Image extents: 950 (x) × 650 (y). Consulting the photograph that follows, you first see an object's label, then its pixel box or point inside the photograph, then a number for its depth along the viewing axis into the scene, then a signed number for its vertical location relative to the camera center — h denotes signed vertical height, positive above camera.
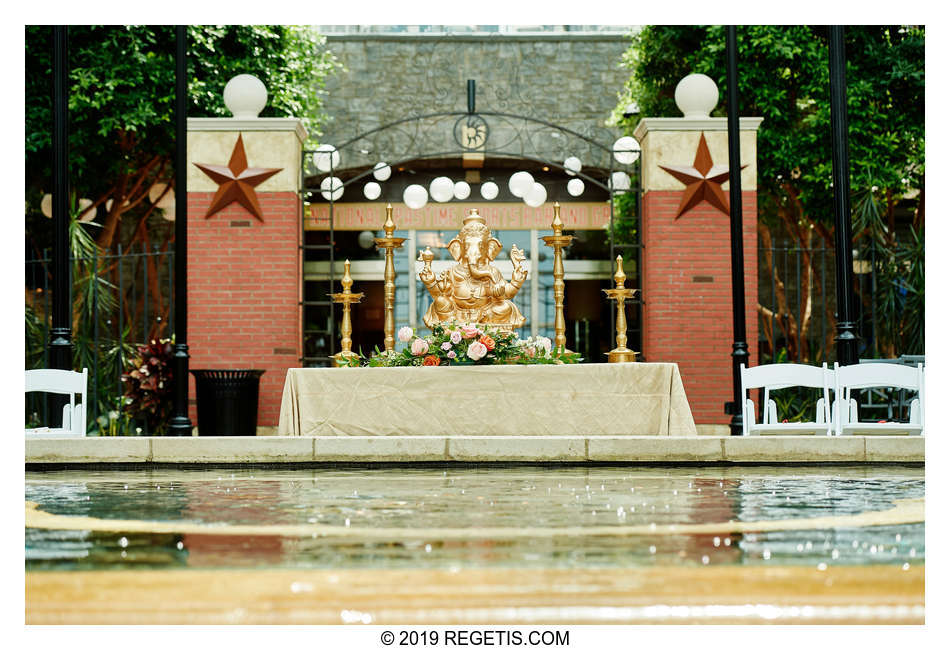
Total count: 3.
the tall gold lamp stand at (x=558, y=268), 10.42 +0.52
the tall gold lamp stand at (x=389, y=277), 10.45 +0.45
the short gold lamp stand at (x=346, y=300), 10.46 +0.21
